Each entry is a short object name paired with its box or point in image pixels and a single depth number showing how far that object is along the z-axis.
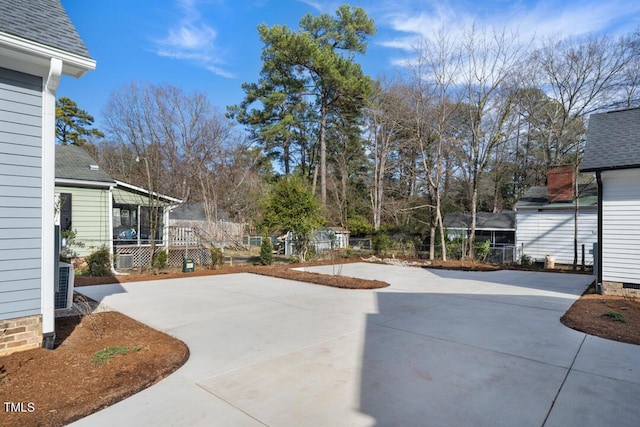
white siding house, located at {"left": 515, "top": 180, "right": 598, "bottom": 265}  16.09
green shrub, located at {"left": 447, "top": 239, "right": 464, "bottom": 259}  16.47
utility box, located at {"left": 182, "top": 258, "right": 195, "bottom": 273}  10.96
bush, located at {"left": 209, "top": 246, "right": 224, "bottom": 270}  11.66
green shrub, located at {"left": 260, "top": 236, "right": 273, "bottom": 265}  12.99
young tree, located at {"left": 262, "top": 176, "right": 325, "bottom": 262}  13.45
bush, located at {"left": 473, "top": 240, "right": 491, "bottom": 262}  16.27
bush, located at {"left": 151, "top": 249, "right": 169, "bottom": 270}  10.94
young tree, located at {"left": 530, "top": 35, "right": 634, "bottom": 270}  18.92
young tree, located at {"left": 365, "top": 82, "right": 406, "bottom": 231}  19.05
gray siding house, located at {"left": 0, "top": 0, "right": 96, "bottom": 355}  3.42
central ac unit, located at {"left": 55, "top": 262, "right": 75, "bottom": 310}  4.55
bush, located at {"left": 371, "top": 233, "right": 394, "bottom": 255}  16.92
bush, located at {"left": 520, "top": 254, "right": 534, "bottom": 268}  13.88
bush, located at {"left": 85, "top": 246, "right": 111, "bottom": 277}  9.79
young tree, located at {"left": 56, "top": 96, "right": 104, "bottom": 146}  32.00
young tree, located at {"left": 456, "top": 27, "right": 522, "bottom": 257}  14.27
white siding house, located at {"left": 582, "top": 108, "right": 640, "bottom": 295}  7.03
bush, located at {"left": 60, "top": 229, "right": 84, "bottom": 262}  10.63
